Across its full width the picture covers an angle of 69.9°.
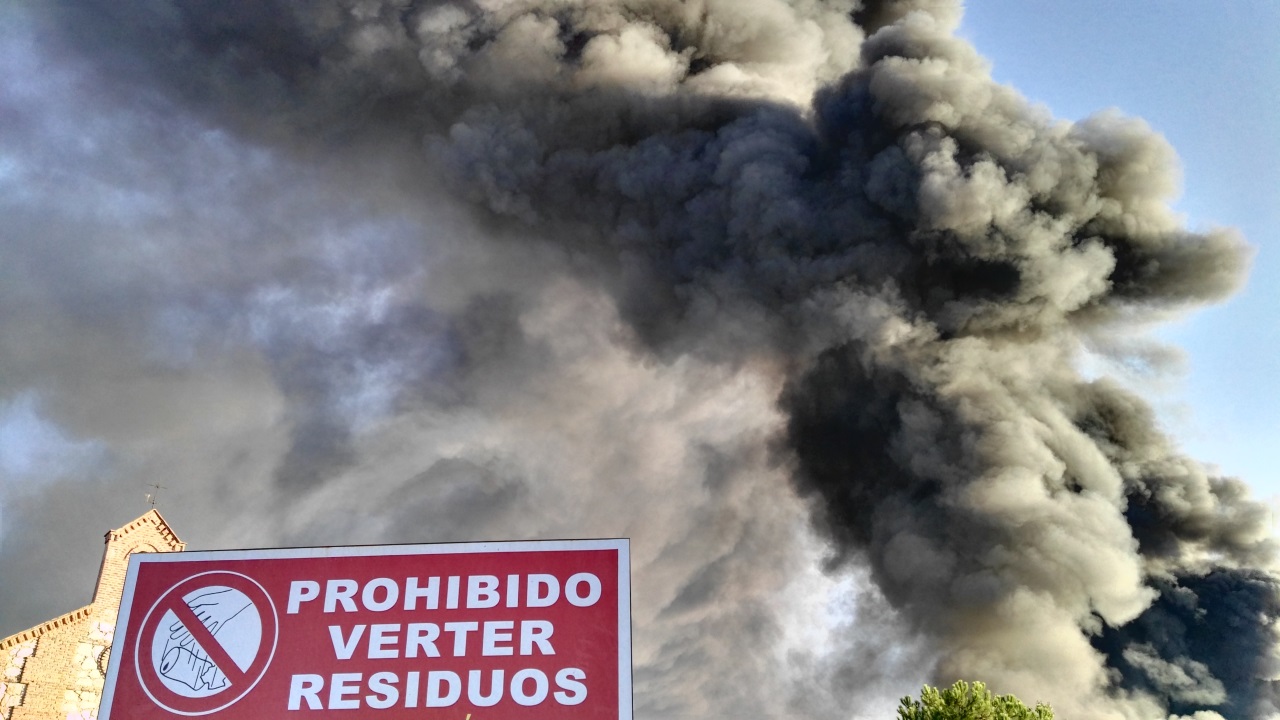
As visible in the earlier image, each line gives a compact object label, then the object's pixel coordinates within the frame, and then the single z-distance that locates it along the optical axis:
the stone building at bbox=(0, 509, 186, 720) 22.62
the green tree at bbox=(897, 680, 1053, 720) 16.58
